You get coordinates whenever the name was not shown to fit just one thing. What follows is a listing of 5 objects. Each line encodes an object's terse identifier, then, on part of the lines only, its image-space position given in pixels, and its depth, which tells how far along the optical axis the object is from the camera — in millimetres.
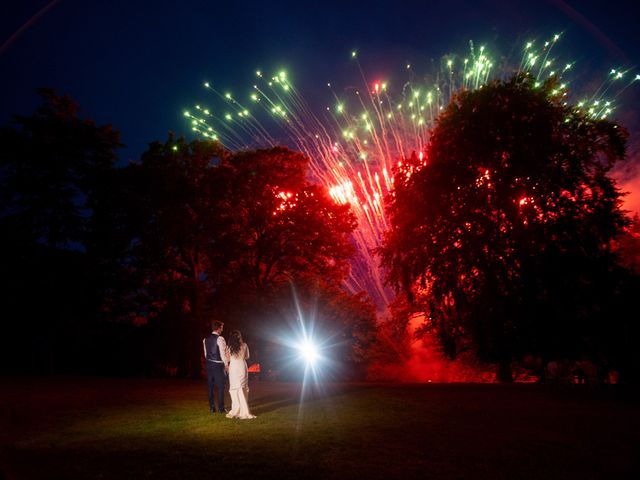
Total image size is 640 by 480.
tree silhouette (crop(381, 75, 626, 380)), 20156
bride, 11102
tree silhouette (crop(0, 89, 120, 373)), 27047
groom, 12109
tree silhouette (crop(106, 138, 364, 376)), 28609
